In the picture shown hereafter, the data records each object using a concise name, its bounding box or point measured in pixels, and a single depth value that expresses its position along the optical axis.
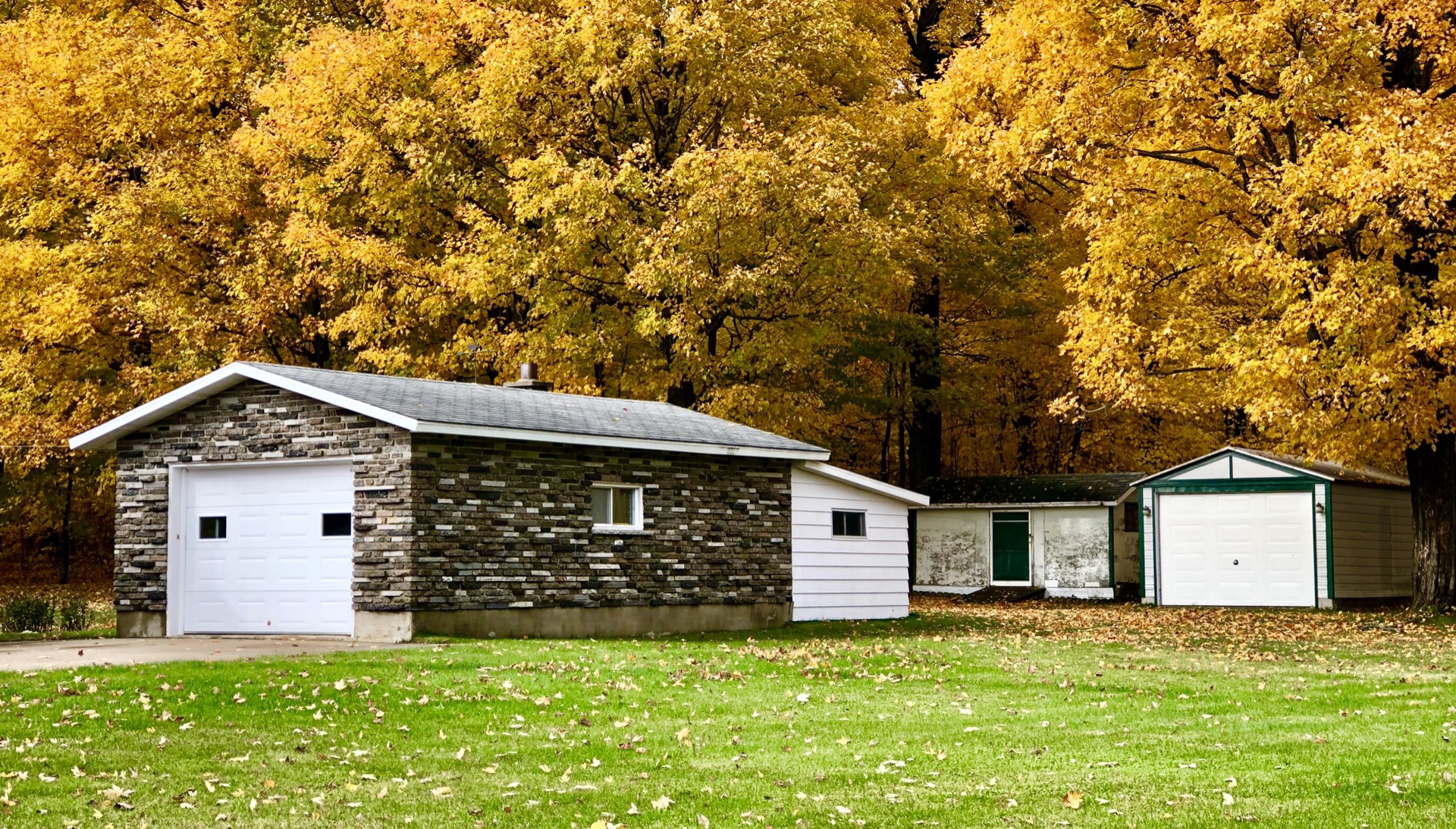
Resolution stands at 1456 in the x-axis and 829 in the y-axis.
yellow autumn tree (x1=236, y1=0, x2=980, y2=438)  26.56
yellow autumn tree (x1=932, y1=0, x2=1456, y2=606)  20.47
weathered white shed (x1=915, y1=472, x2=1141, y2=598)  33.34
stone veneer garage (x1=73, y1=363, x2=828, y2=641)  17.92
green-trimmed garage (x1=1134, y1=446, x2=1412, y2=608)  28.00
